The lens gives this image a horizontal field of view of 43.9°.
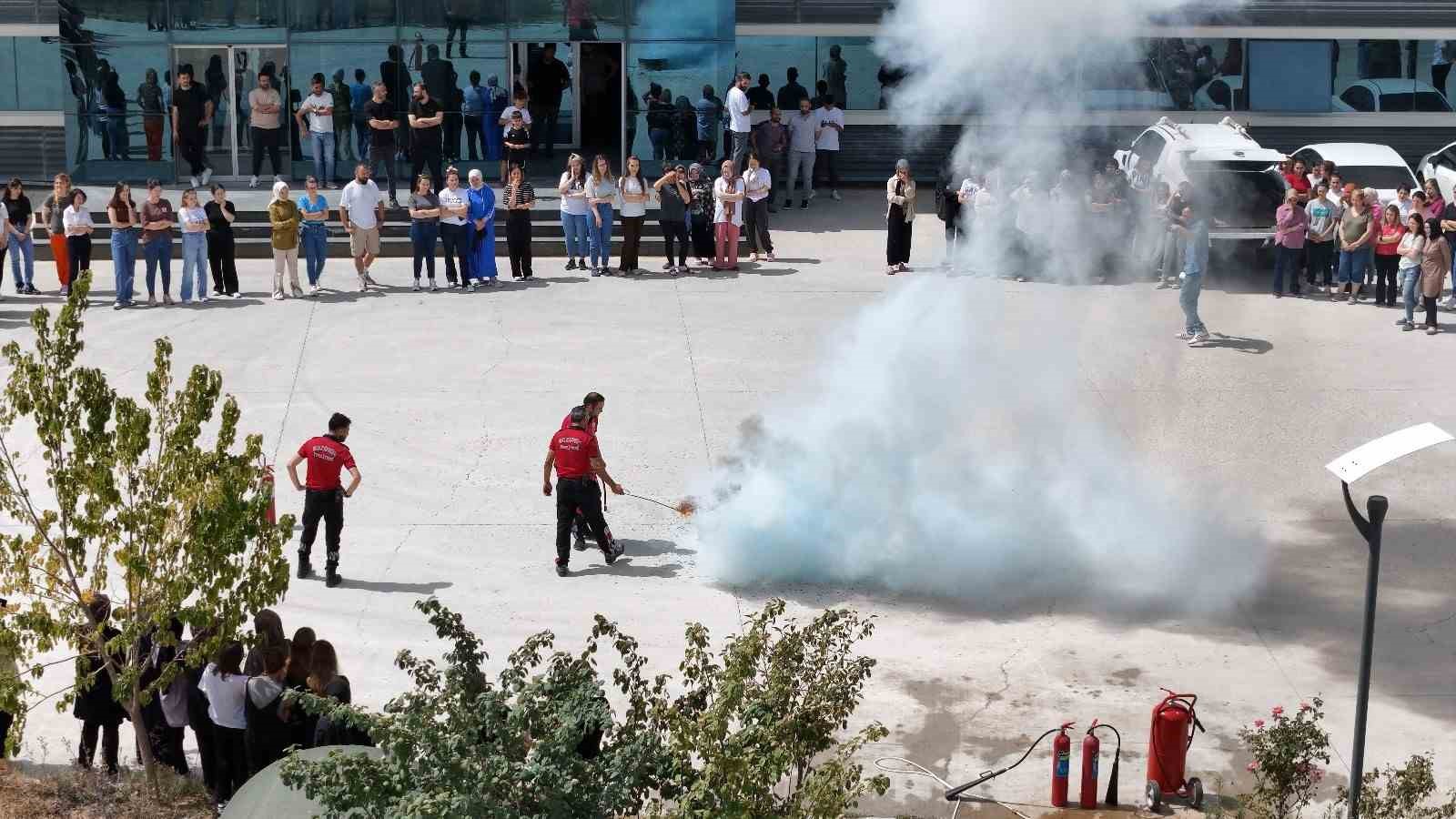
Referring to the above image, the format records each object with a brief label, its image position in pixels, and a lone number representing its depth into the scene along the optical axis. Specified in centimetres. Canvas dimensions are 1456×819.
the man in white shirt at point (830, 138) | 2678
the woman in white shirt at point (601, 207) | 2319
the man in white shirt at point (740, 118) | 2514
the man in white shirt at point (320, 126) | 2580
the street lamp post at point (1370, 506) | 987
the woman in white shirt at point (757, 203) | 2364
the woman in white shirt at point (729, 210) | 2334
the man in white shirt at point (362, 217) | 2220
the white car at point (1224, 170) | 2283
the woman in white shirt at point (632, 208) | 2302
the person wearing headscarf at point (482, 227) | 2230
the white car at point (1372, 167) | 2497
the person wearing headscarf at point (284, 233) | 2156
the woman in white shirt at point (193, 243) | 2134
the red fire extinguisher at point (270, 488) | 1041
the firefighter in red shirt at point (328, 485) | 1384
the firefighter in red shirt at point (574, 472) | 1403
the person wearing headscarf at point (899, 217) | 2214
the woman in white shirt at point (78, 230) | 2172
